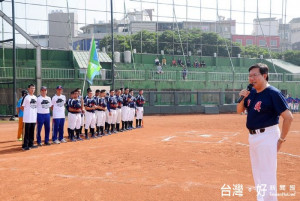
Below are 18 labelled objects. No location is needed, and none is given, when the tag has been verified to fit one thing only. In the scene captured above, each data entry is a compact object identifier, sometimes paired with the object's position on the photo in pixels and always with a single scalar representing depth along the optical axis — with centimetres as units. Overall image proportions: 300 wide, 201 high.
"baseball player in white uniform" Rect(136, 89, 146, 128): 1838
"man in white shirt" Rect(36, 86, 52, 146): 1220
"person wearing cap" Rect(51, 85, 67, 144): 1284
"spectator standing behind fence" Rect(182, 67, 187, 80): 3623
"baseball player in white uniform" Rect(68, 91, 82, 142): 1324
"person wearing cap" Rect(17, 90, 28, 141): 1338
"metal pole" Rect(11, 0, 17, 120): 2378
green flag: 1496
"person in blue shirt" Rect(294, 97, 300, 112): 3591
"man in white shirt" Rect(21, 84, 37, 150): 1127
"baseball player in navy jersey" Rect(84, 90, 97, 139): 1427
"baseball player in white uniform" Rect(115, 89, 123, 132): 1630
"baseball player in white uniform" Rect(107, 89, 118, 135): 1578
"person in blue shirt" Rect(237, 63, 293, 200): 432
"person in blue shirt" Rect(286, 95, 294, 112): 3517
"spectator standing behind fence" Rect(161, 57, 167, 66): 4366
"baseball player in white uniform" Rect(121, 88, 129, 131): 1708
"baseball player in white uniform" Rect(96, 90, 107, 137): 1480
